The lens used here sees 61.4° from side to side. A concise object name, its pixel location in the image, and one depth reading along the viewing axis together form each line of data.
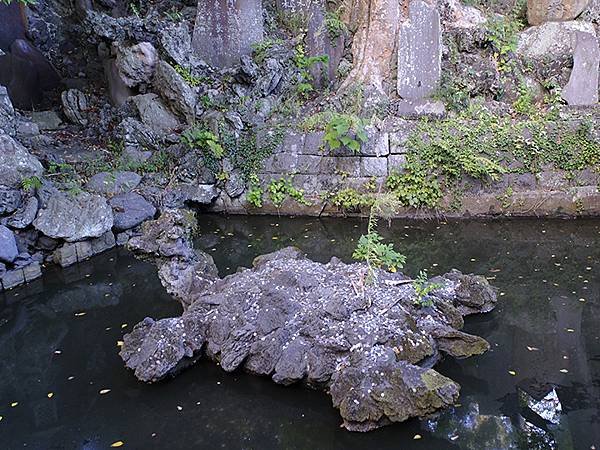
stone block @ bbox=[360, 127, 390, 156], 9.46
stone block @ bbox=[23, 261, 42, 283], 6.88
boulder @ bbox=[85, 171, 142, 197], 8.91
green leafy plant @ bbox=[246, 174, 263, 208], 9.60
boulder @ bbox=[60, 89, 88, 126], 11.73
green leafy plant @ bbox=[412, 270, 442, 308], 4.88
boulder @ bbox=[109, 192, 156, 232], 8.22
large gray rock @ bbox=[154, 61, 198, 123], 10.11
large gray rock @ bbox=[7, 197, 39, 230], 7.21
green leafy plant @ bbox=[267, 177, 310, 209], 9.55
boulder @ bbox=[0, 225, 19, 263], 6.71
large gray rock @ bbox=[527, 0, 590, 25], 10.79
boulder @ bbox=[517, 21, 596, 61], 10.48
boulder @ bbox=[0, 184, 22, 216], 7.23
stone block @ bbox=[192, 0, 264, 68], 11.44
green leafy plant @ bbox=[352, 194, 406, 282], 5.12
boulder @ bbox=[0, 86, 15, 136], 8.73
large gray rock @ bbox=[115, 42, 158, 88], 10.45
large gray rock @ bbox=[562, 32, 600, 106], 10.03
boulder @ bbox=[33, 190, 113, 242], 7.34
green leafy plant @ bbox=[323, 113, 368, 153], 9.22
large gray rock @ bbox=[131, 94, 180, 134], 10.41
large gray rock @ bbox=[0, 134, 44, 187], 7.68
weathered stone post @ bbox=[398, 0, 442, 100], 10.15
